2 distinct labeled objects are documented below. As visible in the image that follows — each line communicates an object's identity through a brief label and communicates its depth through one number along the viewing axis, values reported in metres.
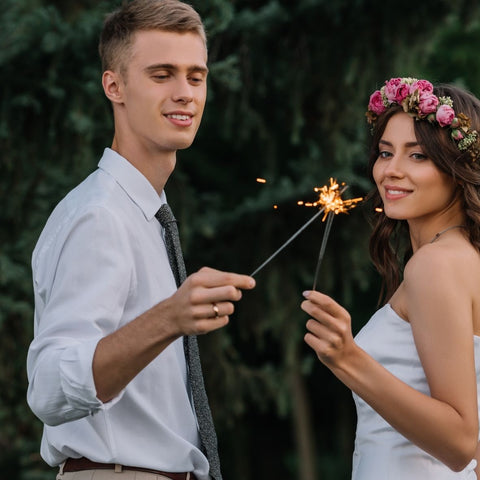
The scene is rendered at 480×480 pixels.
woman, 5.50
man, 4.66
